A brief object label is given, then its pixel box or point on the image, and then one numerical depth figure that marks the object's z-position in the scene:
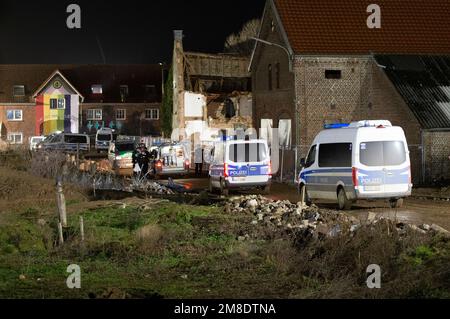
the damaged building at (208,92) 53.75
